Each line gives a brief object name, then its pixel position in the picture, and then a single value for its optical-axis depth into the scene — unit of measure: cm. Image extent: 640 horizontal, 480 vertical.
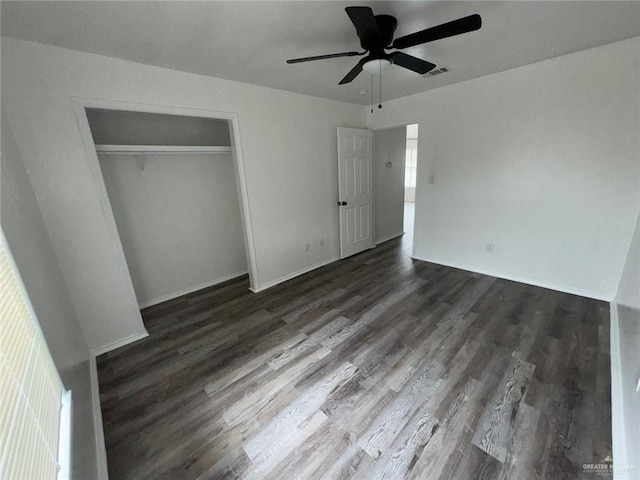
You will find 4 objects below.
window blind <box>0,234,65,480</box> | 65
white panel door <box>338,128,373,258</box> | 408
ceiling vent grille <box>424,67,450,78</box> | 285
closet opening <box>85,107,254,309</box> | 285
